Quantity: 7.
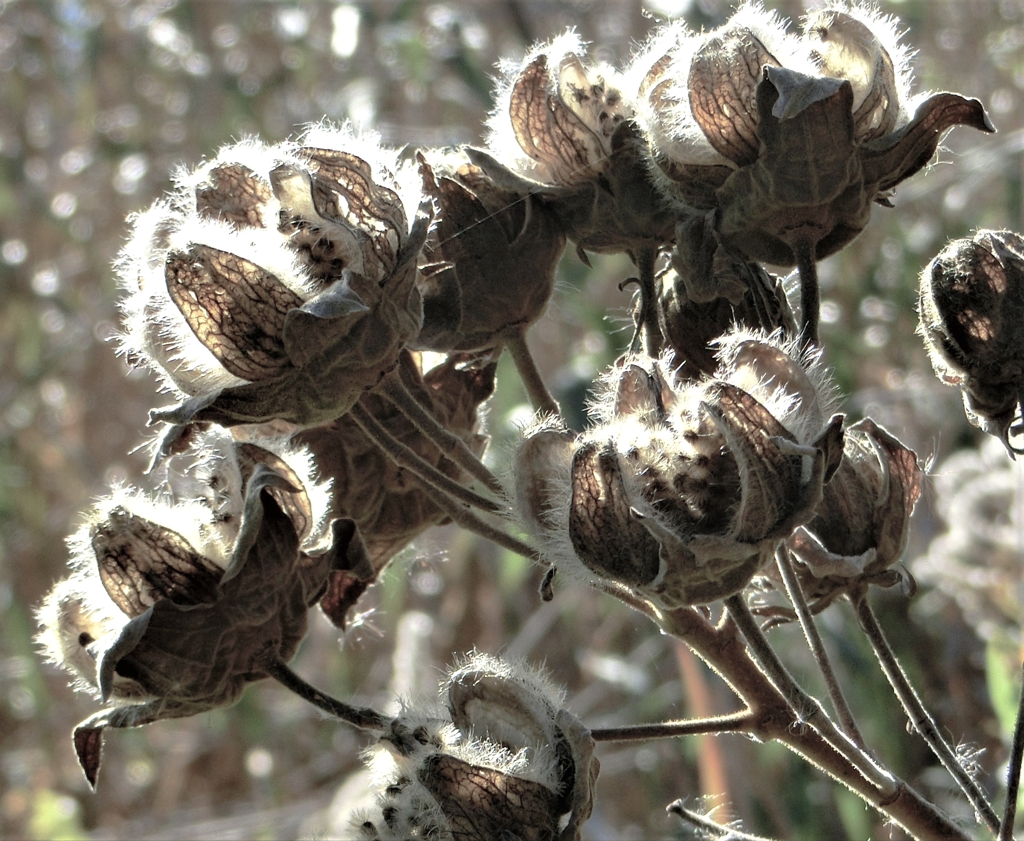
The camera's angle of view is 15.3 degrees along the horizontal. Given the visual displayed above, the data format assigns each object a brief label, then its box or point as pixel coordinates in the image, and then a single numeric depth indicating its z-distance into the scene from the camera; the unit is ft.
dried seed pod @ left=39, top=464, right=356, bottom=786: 1.31
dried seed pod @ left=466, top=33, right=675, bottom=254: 1.36
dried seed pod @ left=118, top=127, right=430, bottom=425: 1.29
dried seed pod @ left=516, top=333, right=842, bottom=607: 1.25
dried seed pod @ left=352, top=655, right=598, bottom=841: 1.29
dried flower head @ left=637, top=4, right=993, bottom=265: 1.31
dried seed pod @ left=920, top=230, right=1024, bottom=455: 1.33
